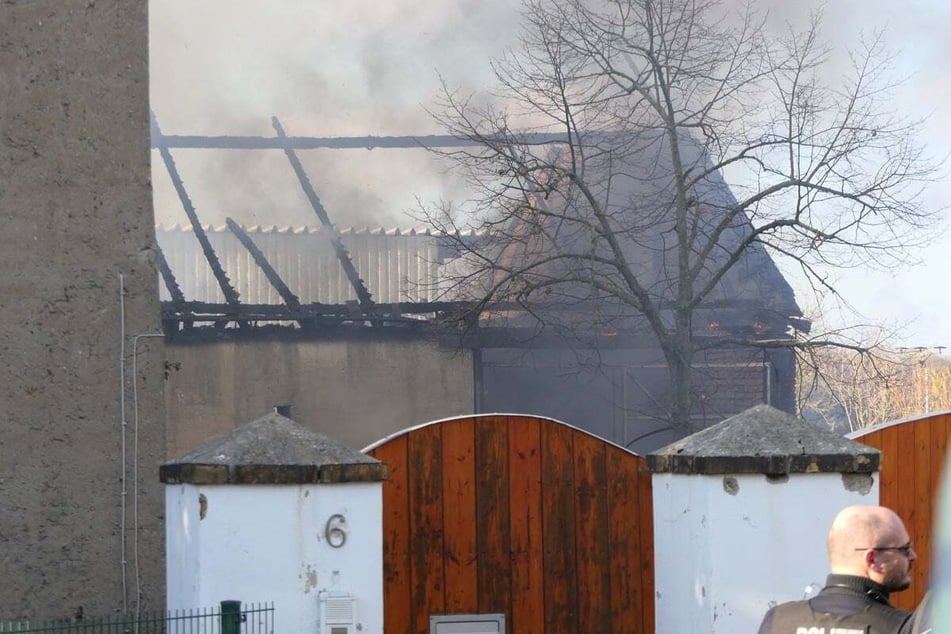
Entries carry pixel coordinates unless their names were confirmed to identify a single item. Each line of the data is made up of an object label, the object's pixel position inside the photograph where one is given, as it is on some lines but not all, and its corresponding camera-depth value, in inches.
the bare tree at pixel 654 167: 1249.4
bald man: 303.4
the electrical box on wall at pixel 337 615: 559.8
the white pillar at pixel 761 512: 586.2
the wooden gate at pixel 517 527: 664.4
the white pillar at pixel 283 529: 557.6
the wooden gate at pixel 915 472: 694.5
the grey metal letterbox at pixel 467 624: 665.0
